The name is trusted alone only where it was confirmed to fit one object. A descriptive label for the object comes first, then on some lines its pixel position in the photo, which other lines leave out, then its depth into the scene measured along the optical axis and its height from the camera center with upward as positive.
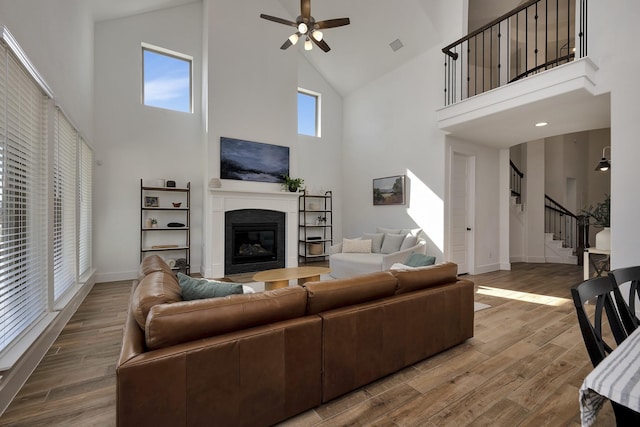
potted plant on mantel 6.19 +0.63
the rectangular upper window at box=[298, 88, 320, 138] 7.49 +2.58
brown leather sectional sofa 1.32 -0.72
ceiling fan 3.59 +2.37
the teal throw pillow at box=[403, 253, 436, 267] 2.86 -0.47
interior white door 5.53 +0.02
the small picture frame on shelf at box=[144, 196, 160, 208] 5.41 +0.20
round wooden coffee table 3.71 -0.82
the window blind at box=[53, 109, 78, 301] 3.08 +0.10
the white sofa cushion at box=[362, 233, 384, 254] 5.64 -0.56
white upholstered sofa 4.81 -0.69
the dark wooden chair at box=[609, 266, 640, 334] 1.45 -0.41
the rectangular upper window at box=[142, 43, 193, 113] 5.54 +2.59
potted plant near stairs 3.87 -0.13
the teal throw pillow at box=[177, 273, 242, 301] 1.79 -0.47
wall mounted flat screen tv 5.59 +1.04
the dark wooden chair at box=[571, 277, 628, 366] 1.15 -0.43
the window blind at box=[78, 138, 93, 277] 4.25 +0.09
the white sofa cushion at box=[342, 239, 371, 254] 5.48 -0.62
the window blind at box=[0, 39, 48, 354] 1.96 +0.09
